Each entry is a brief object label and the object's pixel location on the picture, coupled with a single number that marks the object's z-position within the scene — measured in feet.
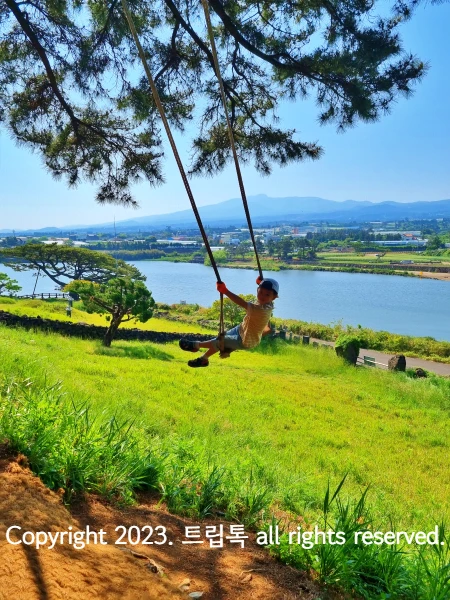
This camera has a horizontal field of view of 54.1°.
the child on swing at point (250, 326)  9.70
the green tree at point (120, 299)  42.16
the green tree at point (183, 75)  12.98
